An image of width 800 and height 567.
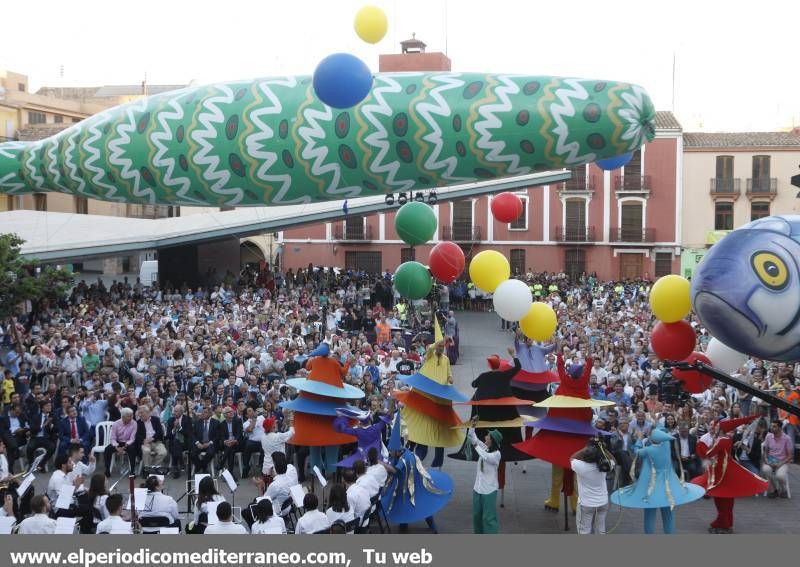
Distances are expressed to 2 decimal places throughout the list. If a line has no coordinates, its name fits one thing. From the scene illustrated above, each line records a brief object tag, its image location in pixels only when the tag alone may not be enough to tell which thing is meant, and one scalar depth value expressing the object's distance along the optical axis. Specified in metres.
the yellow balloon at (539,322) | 11.77
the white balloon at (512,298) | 11.44
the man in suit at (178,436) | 12.23
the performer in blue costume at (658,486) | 9.12
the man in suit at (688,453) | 11.60
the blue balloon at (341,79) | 8.94
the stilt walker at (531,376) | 12.30
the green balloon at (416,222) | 11.05
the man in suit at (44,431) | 12.41
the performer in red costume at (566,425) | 10.22
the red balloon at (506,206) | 12.51
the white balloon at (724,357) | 9.82
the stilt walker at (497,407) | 10.84
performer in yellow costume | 10.79
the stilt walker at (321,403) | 11.30
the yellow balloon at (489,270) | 11.73
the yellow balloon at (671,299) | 9.41
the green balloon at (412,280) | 11.52
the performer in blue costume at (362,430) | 10.43
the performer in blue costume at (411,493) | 9.60
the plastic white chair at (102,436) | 12.61
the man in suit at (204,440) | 12.00
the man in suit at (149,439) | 12.20
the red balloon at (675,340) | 9.57
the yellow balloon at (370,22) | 9.51
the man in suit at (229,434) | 12.27
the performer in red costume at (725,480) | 9.73
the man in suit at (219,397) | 13.20
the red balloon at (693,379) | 9.65
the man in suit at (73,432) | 12.45
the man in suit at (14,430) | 12.03
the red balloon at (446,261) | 11.58
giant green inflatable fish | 9.63
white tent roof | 23.09
